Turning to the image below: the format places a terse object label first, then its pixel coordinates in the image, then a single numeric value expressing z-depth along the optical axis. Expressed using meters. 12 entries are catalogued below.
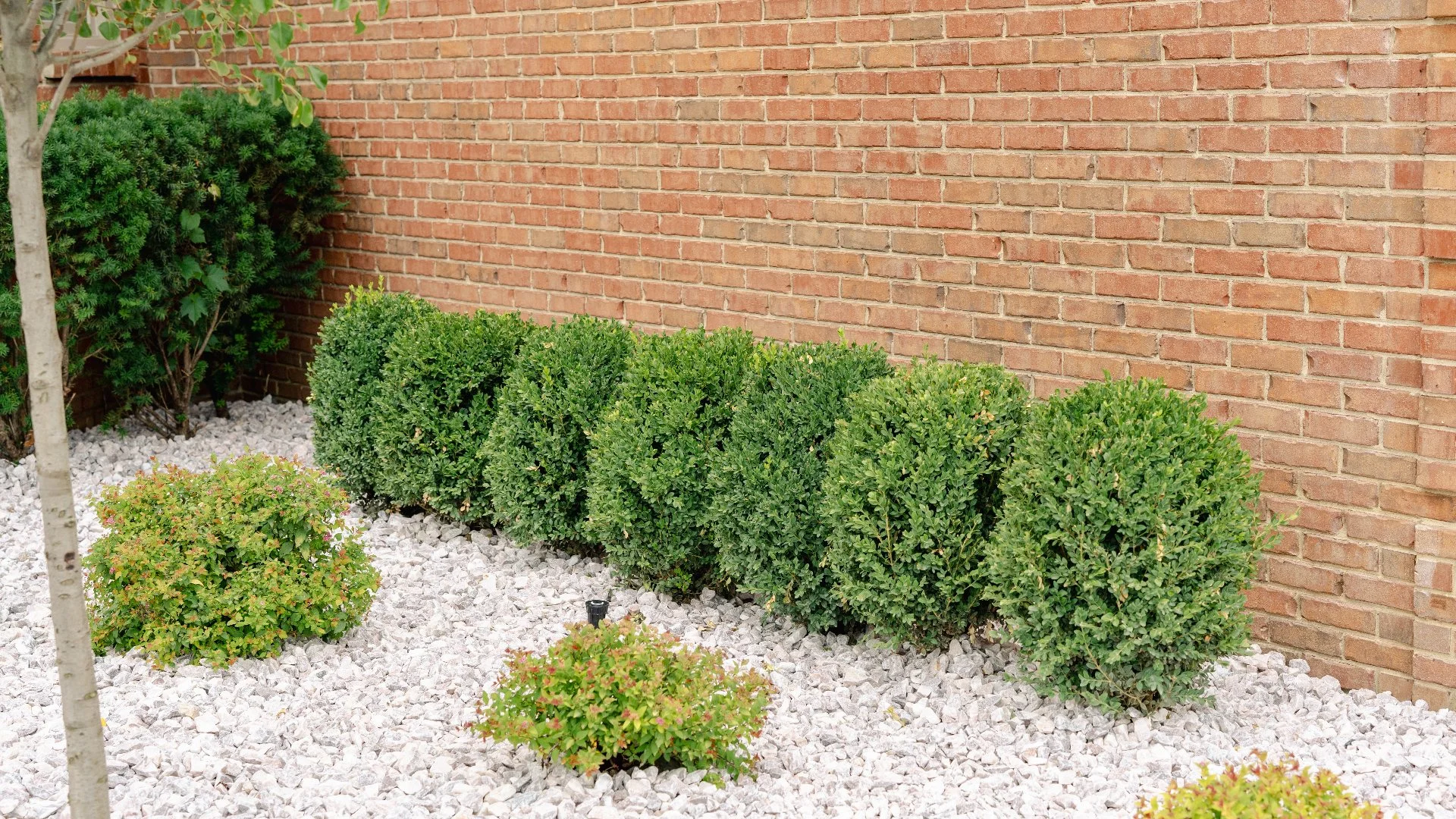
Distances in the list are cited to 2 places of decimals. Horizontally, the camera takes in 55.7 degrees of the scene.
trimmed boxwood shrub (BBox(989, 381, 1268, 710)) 3.78
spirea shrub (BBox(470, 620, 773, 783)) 3.48
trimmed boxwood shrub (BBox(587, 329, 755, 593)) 4.96
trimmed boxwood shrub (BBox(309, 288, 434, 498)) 6.28
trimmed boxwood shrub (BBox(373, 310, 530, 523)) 5.86
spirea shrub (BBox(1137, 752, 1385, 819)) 2.69
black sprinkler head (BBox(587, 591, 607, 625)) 3.95
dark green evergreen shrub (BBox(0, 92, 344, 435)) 6.57
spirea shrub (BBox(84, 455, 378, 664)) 4.41
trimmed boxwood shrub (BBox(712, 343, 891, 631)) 4.62
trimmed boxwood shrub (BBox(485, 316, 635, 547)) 5.44
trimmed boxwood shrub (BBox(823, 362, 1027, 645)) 4.21
